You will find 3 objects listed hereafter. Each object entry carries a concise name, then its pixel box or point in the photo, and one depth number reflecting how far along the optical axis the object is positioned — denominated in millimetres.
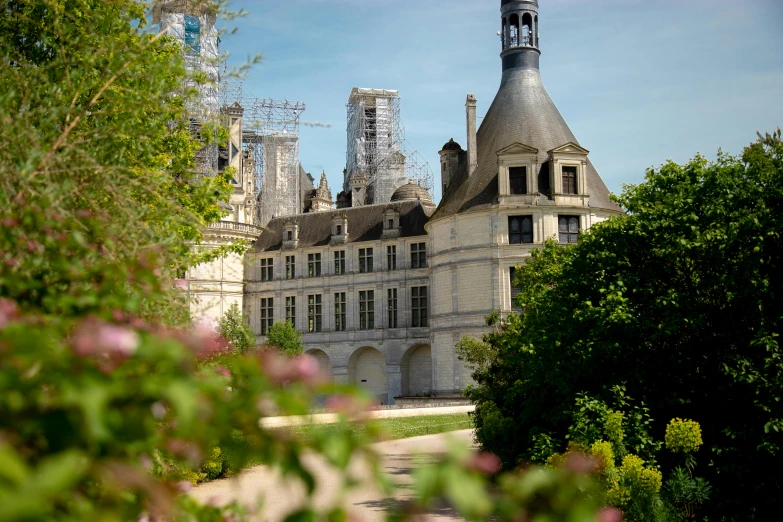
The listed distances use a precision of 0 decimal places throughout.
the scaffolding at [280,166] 69375
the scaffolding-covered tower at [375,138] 66312
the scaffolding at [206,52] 48000
